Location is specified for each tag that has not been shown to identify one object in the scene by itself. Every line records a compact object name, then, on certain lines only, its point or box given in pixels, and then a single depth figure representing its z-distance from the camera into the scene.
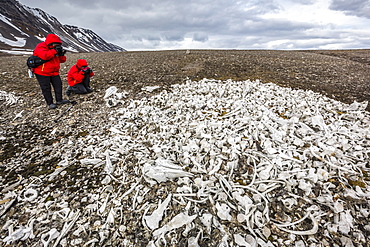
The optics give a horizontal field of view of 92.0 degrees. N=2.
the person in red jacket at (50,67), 6.17
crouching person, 7.81
